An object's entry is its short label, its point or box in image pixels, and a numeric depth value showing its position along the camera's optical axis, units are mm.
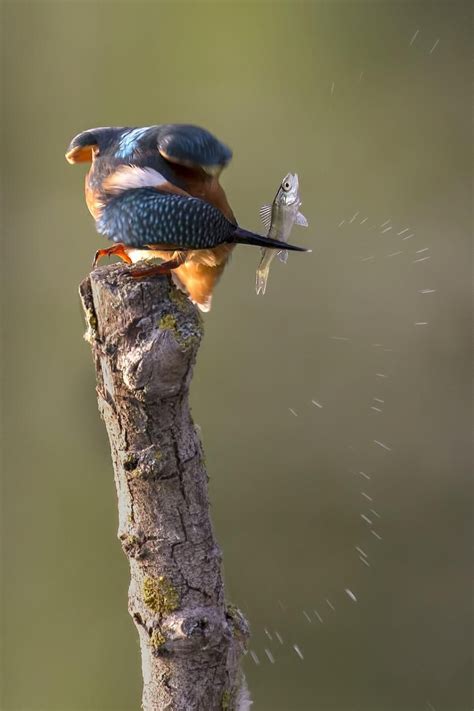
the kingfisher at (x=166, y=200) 5620
